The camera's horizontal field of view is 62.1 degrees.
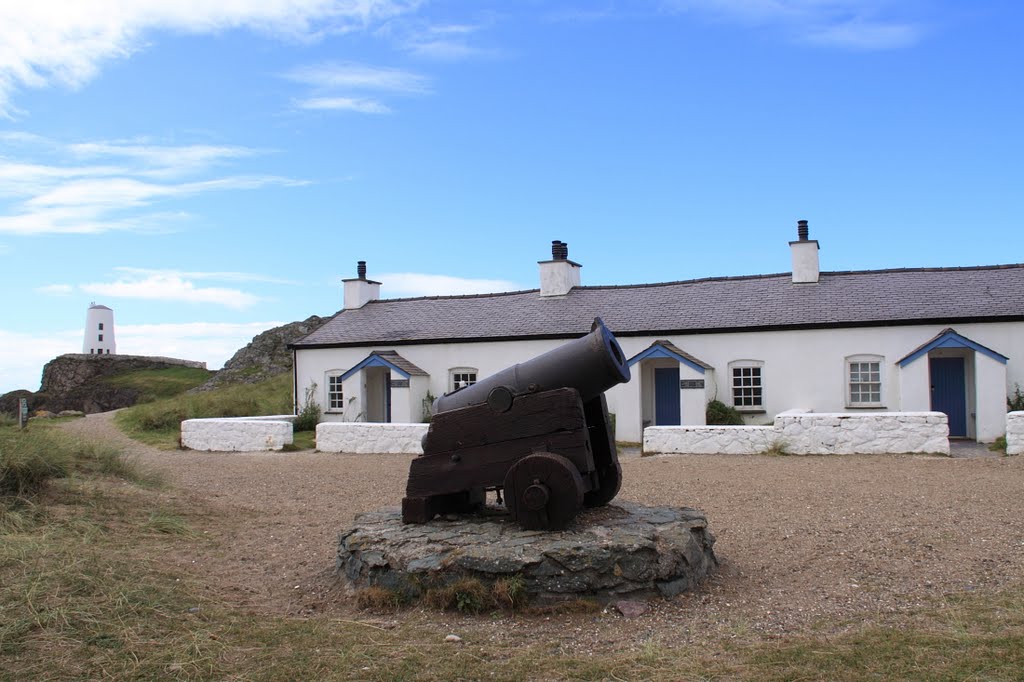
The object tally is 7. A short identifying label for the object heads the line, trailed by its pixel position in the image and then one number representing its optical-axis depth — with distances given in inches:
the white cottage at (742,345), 663.8
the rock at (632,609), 217.2
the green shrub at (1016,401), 641.6
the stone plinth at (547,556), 222.7
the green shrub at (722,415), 701.9
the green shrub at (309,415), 833.5
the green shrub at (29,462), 330.6
